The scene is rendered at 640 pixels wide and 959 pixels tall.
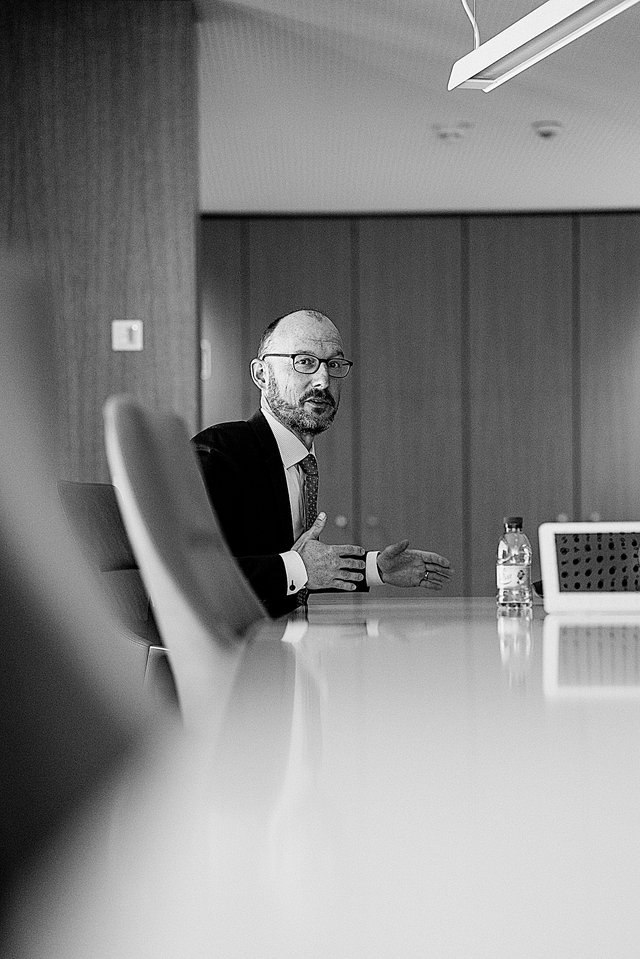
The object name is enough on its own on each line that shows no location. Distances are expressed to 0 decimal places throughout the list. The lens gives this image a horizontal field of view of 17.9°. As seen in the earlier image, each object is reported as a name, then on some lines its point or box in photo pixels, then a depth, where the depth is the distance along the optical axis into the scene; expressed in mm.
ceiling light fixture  4402
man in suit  4010
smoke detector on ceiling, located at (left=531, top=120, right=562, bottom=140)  6421
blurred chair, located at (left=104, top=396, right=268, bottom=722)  1446
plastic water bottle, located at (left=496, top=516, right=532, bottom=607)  3829
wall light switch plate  5578
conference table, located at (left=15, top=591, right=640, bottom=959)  608
